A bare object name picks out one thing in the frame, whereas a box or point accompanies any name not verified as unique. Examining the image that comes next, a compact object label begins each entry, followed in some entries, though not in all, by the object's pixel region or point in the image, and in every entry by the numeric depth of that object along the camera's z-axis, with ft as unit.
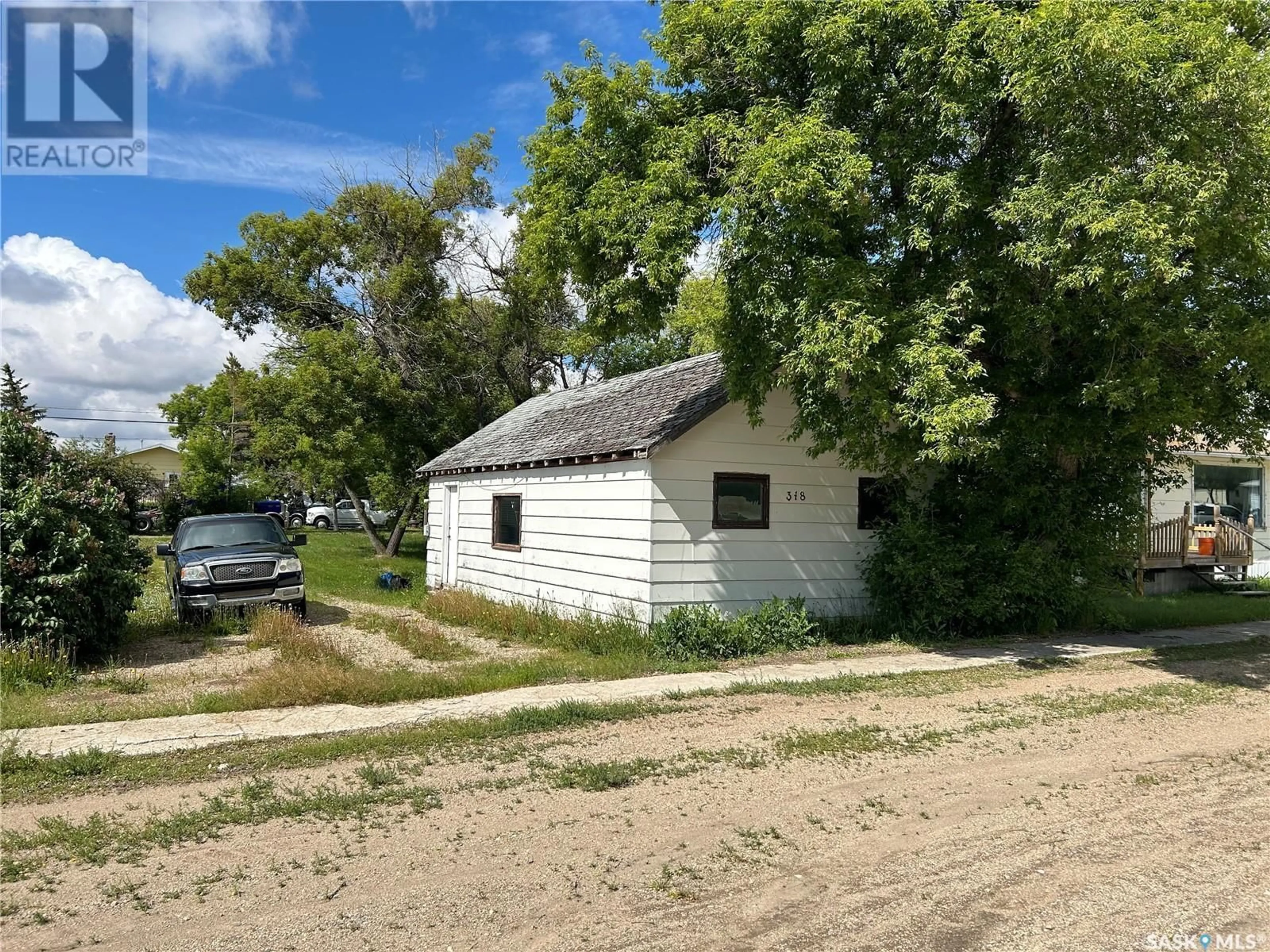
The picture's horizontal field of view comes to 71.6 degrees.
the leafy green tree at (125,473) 41.91
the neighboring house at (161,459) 202.90
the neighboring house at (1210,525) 67.62
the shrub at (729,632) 37.42
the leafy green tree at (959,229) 29.89
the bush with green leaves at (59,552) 32.37
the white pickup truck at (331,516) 167.63
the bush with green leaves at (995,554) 41.45
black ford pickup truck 44.14
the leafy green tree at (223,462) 126.52
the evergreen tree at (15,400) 37.29
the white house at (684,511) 39.65
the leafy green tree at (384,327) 82.02
